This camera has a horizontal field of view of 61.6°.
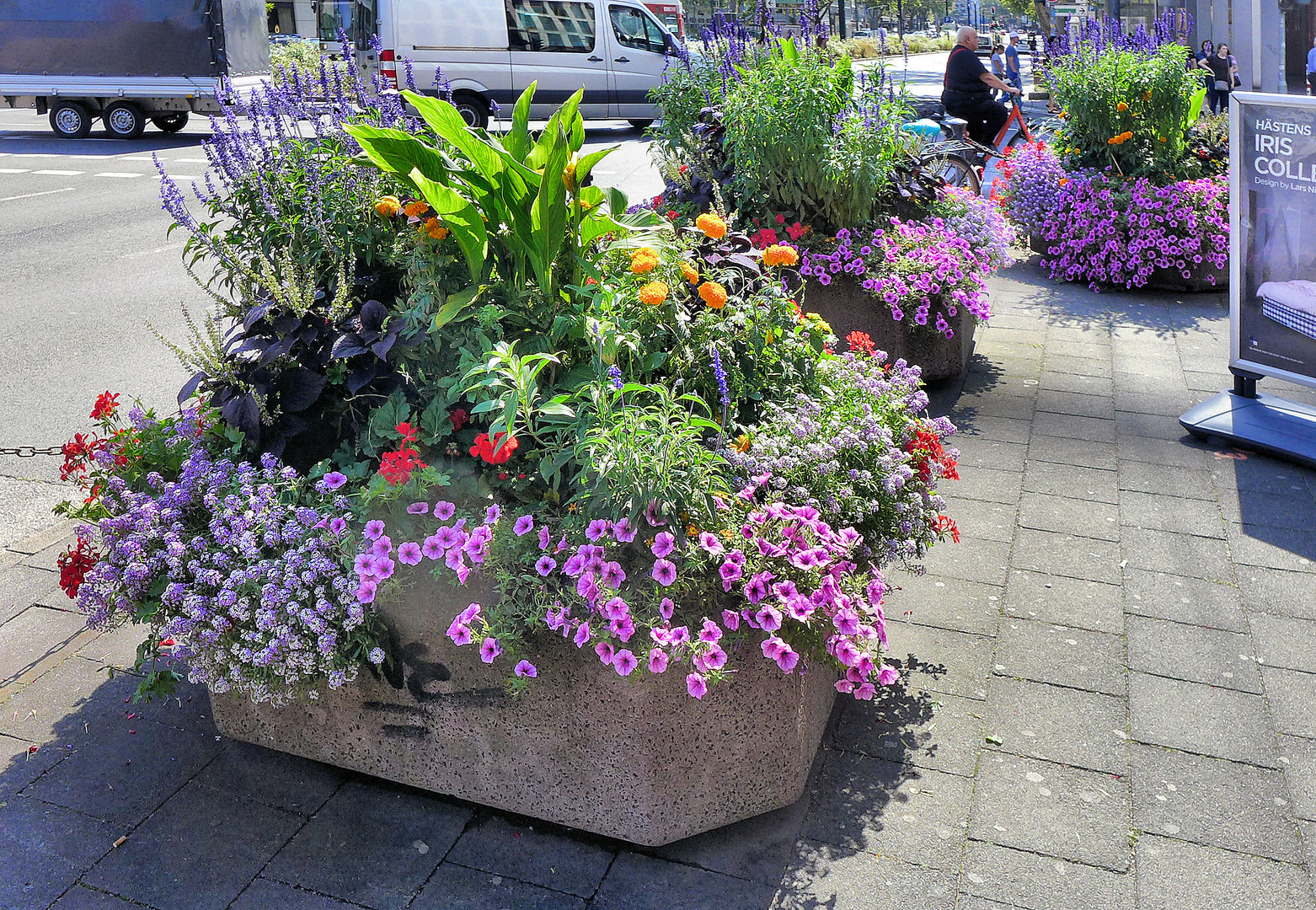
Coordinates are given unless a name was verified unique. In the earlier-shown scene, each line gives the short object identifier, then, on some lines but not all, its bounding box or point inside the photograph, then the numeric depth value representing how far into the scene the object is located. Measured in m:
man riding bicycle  11.73
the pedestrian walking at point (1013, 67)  24.21
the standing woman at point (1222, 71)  17.47
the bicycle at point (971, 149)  9.40
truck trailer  16.77
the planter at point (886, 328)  5.30
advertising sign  4.66
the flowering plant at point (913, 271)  5.18
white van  16.27
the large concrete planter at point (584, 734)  2.52
